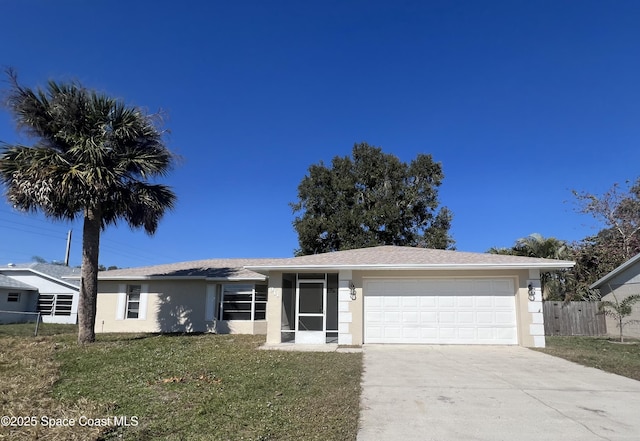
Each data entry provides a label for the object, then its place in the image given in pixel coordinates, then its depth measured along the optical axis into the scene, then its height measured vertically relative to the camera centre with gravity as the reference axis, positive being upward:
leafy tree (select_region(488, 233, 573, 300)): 21.83 +2.52
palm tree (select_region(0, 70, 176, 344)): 12.70 +4.25
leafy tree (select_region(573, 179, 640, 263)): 26.16 +5.68
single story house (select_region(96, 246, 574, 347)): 12.91 +0.05
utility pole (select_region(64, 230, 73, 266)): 41.59 +4.98
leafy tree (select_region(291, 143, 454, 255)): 26.20 +6.22
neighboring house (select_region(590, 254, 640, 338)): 17.39 +0.67
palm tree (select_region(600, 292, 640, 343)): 15.31 -0.23
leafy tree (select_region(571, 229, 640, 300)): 24.06 +2.62
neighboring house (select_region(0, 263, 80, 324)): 25.92 +0.25
